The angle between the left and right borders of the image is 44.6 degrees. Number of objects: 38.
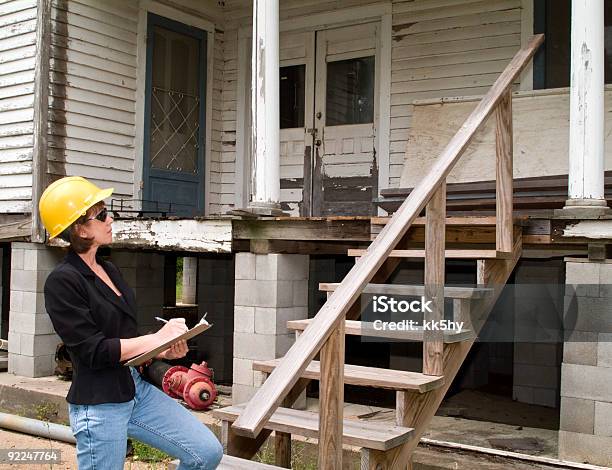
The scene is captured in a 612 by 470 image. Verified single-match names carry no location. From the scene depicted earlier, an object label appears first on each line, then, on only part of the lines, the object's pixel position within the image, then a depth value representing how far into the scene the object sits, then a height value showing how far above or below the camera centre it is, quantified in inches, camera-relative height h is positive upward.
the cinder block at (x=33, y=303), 321.7 -21.4
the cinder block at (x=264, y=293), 248.7 -12.2
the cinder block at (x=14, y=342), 328.2 -39.5
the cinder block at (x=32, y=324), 321.4 -30.6
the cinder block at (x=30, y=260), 321.8 -2.9
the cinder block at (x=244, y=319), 254.1 -21.4
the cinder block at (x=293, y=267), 249.9 -3.2
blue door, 344.5 +65.7
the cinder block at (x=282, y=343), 250.5 -28.9
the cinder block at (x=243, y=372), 255.0 -39.4
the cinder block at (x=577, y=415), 195.5 -40.3
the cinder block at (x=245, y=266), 253.8 -3.1
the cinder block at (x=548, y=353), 299.3 -36.7
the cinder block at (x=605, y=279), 195.0 -4.3
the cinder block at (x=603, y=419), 192.7 -40.4
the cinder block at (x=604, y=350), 194.2 -22.9
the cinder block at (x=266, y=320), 248.1 -21.2
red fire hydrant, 263.3 -46.3
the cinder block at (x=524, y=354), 304.5 -38.0
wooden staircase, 120.3 -15.5
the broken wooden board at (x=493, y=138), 258.1 +45.6
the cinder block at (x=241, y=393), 255.2 -46.8
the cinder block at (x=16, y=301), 328.8 -21.3
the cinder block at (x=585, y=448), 192.7 -48.6
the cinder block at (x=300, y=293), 255.1 -12.1
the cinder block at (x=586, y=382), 194.1 -31.5
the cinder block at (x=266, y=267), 248.5 -3.3
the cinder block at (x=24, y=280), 322.7 -12.0
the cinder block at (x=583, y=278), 196.7 -4.1
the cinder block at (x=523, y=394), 304.0 -54.3
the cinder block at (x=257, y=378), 251.8 -41.2
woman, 104.7 -13.2
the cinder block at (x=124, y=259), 347.9 -1.9
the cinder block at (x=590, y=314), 194.5 -13.6
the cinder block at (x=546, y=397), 297.3 -54.1
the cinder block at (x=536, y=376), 300.0 -46.4
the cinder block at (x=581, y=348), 196.5 -22.8
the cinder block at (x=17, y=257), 328.8 -1.7
